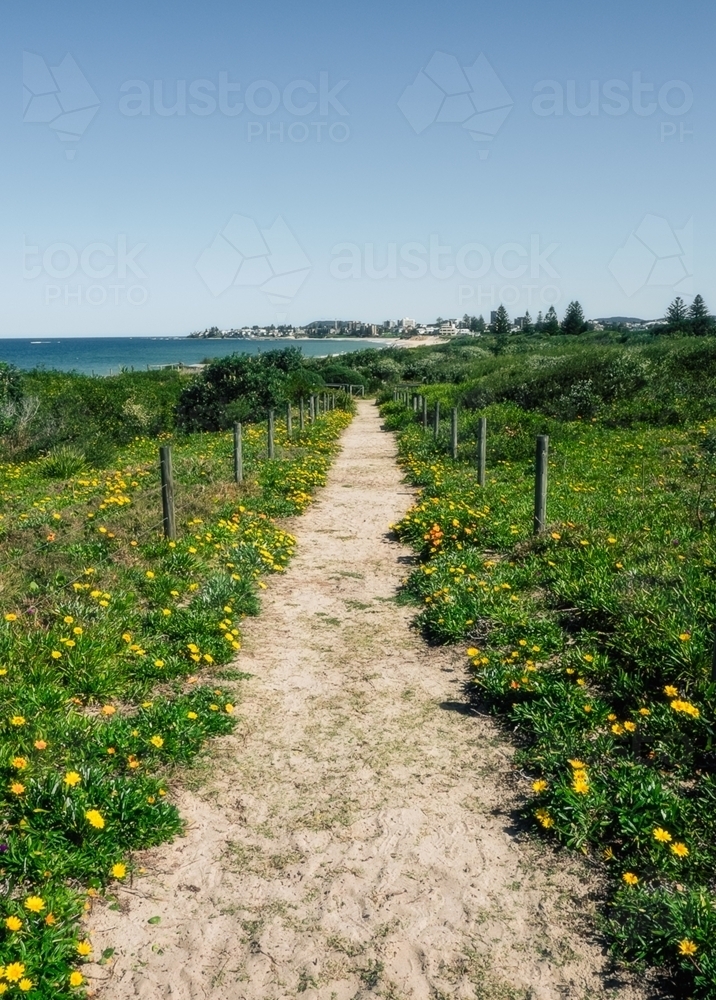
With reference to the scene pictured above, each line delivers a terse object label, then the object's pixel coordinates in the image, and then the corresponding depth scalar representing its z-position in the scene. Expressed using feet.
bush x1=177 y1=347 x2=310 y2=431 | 82.50
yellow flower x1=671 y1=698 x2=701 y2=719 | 13.88
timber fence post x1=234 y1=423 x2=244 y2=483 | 40.22
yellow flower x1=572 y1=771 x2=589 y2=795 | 12.13
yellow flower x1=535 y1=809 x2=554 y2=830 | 11.85
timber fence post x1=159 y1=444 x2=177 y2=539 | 27.12
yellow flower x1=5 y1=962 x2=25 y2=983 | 8.34
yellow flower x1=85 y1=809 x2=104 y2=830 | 11.05
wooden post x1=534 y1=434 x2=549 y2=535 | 28.09
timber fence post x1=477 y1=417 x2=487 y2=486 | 40.63
